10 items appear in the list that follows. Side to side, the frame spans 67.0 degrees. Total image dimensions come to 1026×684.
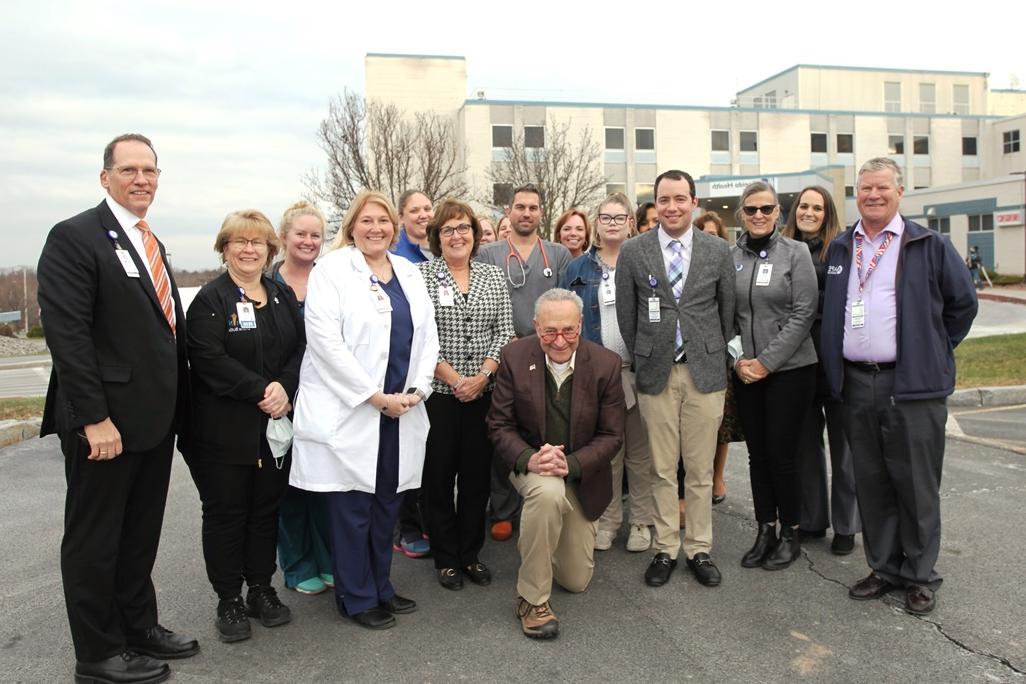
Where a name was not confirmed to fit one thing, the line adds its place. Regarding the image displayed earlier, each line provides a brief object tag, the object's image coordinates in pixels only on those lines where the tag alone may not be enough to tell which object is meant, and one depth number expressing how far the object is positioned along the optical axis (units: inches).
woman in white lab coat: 160.7
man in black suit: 131.1
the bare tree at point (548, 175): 1232.2
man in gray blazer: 184.2
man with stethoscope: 219.1
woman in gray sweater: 186.1
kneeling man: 166.7
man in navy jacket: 164.9
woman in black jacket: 155.9
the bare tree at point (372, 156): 1011.3
